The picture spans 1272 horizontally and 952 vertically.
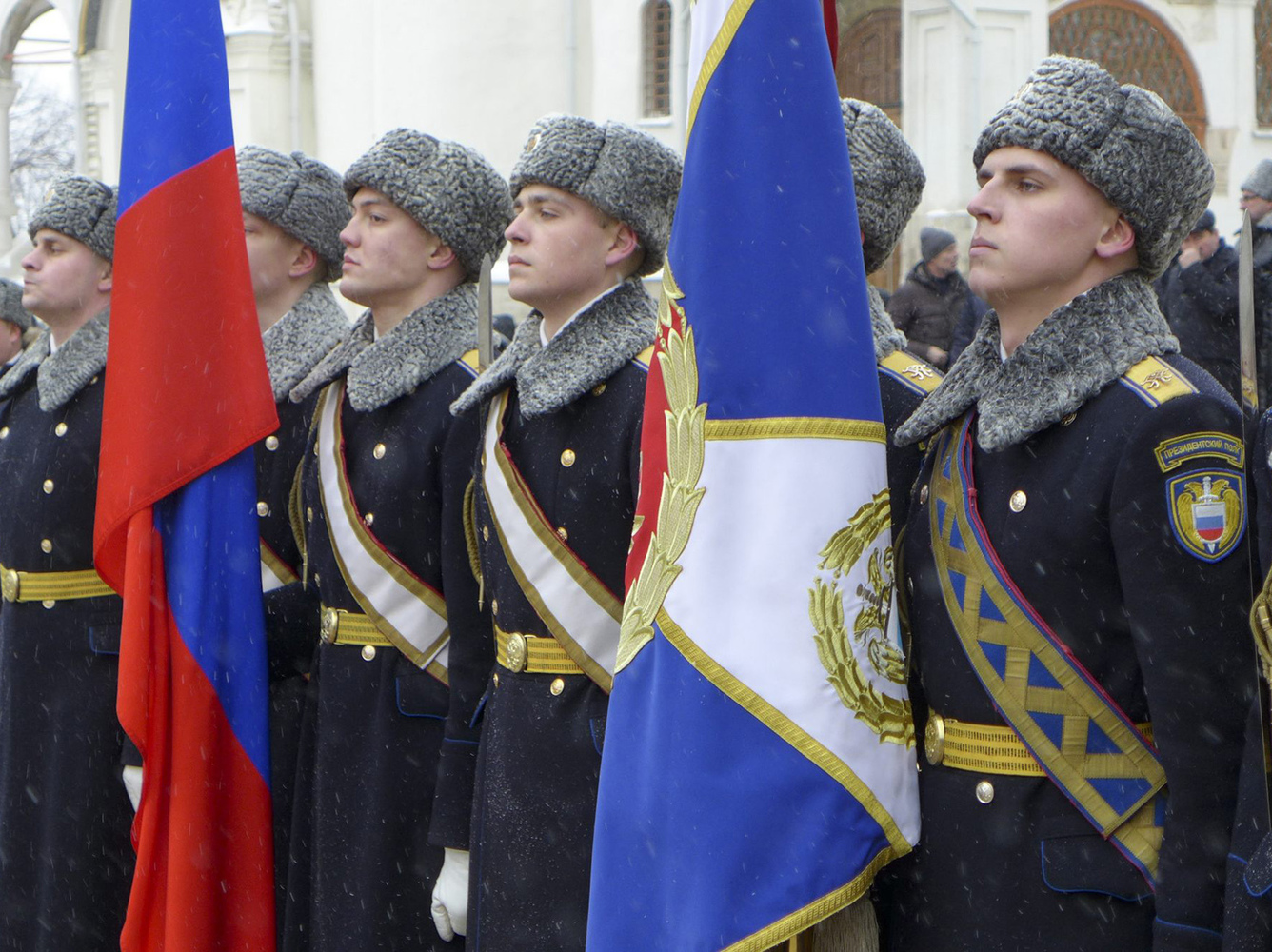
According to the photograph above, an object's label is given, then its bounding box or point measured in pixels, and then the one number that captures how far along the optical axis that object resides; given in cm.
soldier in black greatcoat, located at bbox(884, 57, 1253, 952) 235
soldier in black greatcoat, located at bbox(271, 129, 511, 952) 370
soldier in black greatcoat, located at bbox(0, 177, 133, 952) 435
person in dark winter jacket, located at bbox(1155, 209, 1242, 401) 884
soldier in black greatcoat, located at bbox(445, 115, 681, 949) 329
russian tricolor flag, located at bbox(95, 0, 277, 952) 357
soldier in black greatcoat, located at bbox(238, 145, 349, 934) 420
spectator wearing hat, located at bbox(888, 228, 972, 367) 1020
